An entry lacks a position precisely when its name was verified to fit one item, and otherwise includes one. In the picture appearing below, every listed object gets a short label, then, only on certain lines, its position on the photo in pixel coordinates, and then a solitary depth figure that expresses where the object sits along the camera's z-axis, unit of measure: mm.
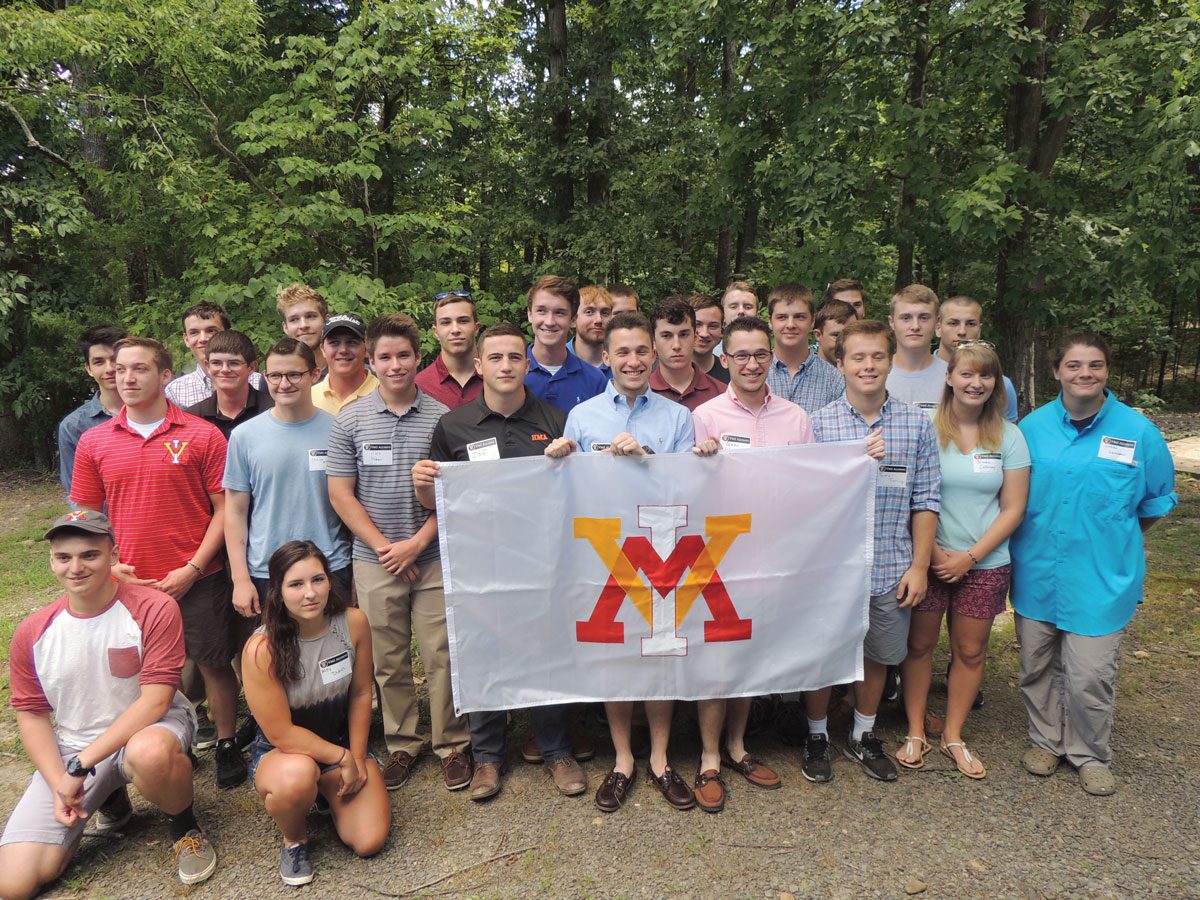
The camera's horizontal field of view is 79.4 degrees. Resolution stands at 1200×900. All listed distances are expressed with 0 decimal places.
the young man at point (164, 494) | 3785
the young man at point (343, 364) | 4277
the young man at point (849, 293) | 5473
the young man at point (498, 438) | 3658
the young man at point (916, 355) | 4570
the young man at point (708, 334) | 5109
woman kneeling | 3188
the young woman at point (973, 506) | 3732
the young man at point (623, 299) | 5324
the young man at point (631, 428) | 3637
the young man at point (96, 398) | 4699
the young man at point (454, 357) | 4406
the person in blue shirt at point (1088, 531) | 3674
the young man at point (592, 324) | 5012
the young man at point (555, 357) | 4555
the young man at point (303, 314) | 5023
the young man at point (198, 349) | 4832
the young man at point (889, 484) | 3674
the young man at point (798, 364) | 4691
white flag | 3631
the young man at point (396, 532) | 3738
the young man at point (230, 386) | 4086
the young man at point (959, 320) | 4719
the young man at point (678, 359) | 4109
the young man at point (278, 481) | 3771
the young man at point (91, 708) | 3135
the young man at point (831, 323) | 4922
